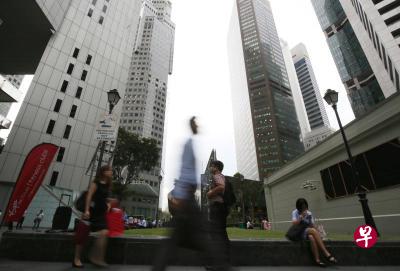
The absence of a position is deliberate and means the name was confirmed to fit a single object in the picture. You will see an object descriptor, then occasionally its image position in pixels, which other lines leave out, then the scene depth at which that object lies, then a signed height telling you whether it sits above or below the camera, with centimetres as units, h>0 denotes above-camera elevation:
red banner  663 +151
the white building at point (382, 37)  3616 +3360
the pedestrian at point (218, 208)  346 +31
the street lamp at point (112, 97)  812 +455
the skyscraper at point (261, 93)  11344 +7420
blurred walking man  220 +10
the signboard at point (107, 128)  664 +286
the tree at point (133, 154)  3086 +986
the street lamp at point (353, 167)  767 +223
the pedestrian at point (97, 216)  350 +17
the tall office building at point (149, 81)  10156 +6979
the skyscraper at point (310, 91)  16300 +9908
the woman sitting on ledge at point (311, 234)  405 -11
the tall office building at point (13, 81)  9699 +6107
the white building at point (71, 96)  2347 +1581
